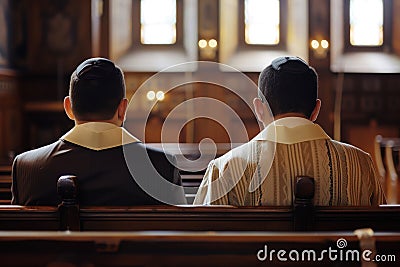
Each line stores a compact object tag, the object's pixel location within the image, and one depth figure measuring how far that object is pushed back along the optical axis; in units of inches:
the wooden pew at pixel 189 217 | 78.7
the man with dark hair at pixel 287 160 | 91.6
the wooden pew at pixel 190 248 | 62.1
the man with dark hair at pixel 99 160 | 91.0
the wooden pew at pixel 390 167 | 231.1
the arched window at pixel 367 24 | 369.1
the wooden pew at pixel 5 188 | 138.1
